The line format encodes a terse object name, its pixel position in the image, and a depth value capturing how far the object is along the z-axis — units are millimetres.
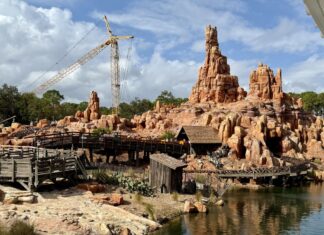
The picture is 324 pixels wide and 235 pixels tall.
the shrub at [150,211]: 25748
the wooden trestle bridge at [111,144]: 46156
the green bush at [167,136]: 65681
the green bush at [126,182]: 30938
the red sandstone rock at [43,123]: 74812
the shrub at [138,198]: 27830
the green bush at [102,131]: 65412
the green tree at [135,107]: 121819
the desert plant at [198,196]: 32041
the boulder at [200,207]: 29606
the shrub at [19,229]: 17914
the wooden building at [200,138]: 59344
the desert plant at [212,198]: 33250
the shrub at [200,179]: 41109
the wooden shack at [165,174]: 33156
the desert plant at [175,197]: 31156
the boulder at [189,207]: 29156
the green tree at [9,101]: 88812
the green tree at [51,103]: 100250
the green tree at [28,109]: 92438
